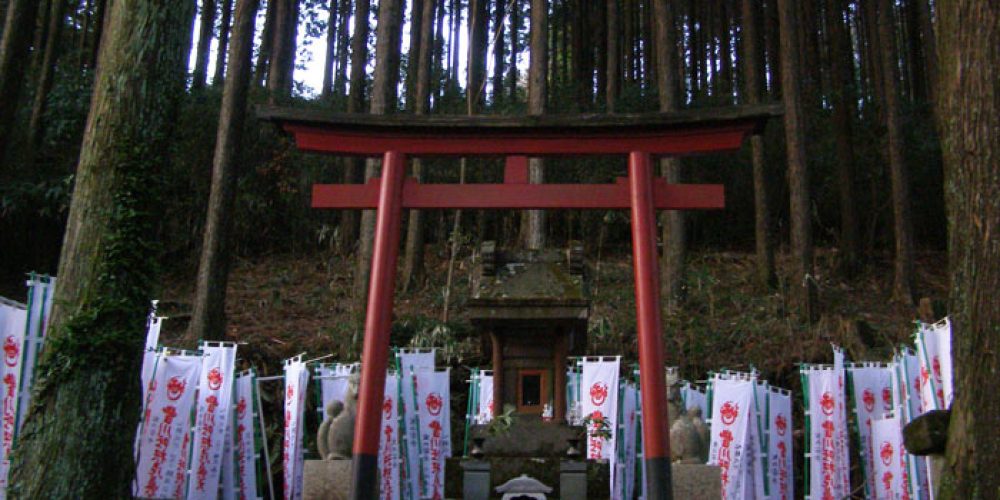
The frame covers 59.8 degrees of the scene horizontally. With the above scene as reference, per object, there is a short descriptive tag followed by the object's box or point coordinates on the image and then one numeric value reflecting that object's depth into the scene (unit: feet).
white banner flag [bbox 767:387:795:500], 36.63
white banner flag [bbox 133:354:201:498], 31.78
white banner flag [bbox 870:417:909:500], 32.94
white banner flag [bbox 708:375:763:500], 35.09
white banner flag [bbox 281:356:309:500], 33.88
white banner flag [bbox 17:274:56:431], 26.73
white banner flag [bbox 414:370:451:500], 36.35
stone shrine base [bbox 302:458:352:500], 31.48
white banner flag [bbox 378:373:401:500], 34.83
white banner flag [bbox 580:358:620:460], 34.63
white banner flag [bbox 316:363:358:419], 35.47
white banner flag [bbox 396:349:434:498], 36.14
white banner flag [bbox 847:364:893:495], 35.70
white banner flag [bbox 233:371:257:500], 34.24
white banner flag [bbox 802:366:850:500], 35.40
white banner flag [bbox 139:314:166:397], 31.65
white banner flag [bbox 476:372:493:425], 37.76
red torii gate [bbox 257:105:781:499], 26.50
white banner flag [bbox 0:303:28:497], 27.07
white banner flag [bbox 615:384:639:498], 35.42
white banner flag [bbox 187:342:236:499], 33.22
